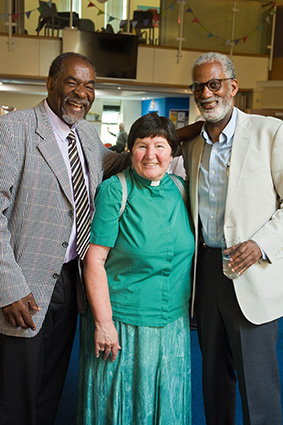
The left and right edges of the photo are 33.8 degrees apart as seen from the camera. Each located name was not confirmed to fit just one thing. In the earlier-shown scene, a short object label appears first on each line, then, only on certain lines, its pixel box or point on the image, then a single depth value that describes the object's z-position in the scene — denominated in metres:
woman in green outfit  2.10
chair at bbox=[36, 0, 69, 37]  9.80
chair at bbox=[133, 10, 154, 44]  10.24
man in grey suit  1.92
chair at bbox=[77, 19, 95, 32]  10.11
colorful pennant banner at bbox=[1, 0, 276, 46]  9.77
